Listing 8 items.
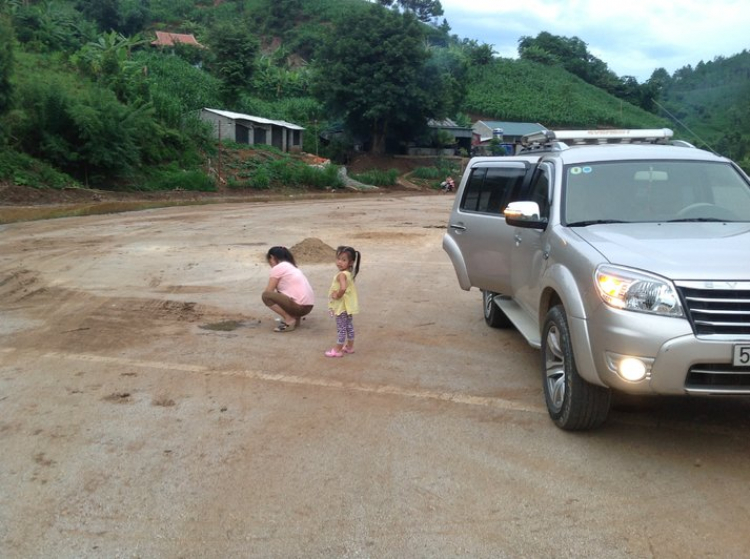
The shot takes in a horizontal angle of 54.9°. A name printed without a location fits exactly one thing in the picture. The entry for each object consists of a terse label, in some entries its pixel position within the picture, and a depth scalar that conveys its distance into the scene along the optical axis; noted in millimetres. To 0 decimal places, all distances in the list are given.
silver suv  3877
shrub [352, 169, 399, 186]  40031
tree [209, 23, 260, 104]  48656
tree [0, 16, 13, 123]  21062
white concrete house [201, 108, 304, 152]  42031
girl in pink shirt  7734
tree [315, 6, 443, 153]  46375
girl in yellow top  6621
